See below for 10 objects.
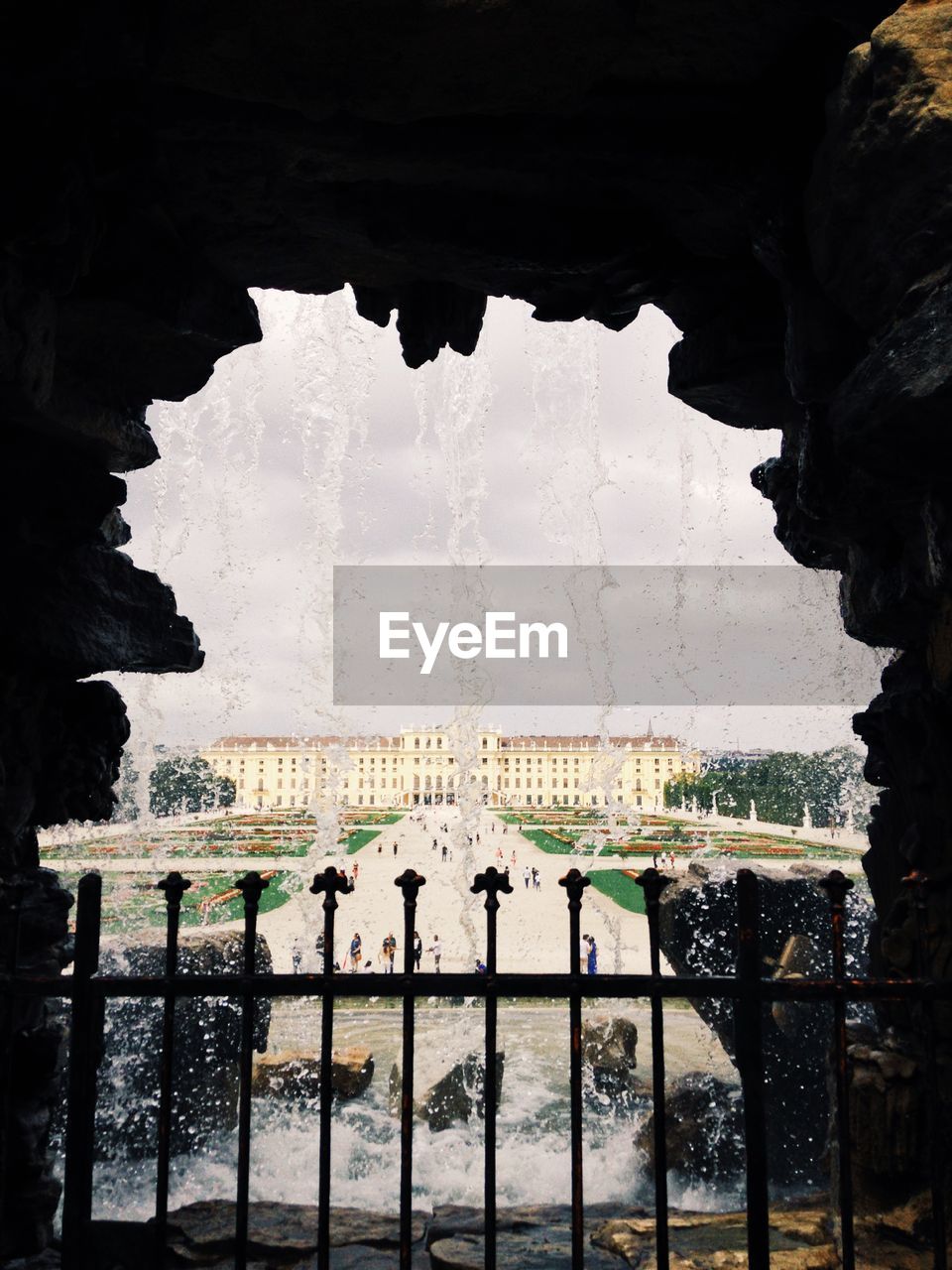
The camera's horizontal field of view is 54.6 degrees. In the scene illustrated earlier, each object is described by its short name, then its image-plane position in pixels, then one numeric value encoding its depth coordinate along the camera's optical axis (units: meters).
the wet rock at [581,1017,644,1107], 9.58
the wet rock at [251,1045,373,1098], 9.41
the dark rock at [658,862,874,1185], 7.99
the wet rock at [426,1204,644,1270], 3.43
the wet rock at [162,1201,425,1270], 3.40
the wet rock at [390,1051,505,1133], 9.00
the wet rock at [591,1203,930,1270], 3.47
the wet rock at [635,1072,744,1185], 8.09
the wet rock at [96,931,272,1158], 8.39
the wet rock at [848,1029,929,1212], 3.58
